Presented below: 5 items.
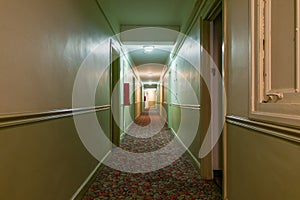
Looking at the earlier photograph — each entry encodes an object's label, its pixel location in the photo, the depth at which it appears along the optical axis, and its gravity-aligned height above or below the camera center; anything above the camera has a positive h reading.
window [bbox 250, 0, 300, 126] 1.10 +0.17
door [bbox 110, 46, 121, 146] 5.08 -0.08
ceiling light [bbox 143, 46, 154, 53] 6.70 +1.32
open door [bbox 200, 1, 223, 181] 3.09 +0.01
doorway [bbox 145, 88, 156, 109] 27.71 -0.12
